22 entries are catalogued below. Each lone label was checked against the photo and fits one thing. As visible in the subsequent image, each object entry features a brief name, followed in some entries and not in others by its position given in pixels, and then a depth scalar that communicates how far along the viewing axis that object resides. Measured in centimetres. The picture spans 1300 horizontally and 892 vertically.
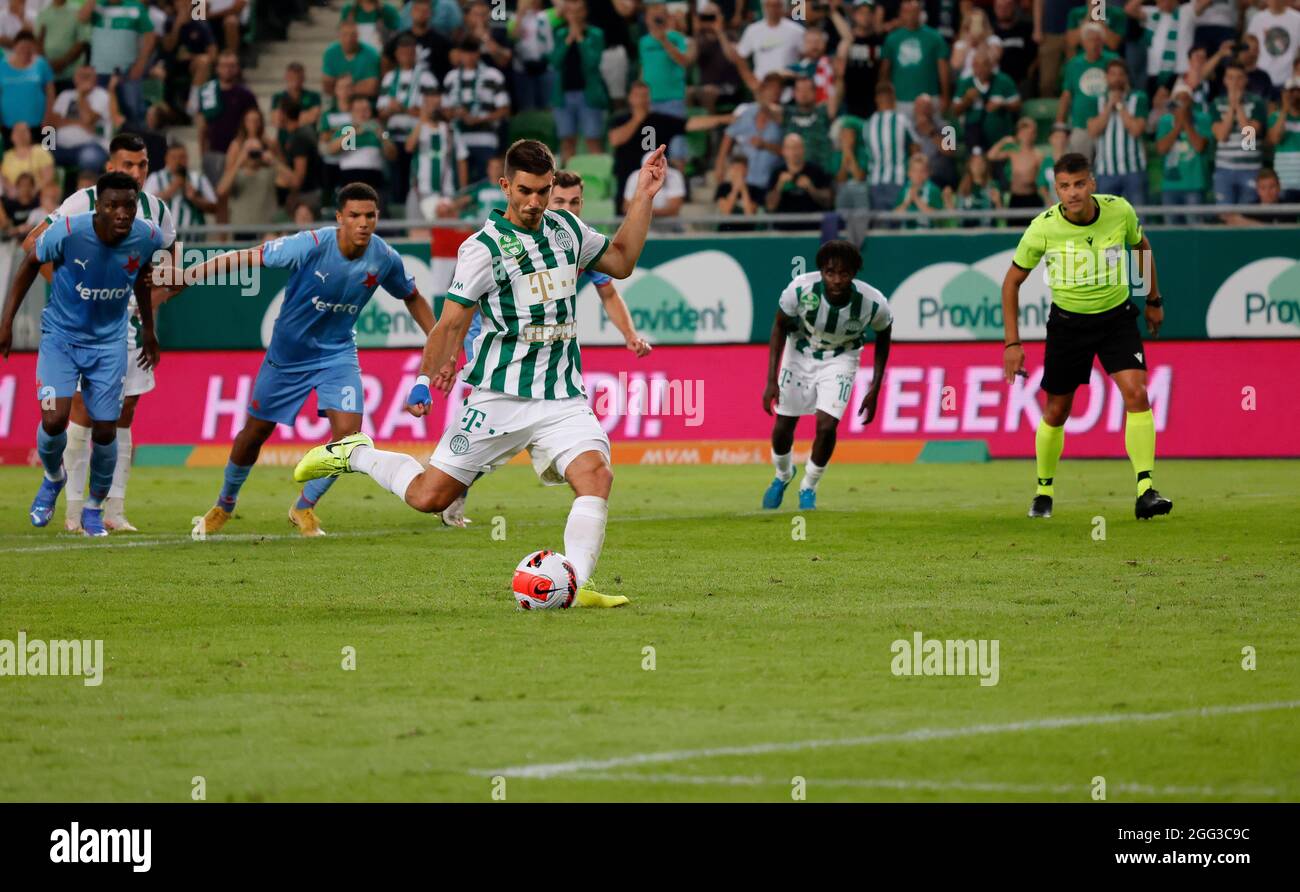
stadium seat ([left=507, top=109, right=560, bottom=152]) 2431
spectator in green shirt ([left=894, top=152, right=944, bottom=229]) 2192
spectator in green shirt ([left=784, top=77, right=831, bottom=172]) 2212
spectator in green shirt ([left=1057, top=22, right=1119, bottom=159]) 2186
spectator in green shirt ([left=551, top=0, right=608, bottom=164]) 2389
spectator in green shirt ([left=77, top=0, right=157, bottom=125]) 2575
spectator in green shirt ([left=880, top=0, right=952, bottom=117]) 2270
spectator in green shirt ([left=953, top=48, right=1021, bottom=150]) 2242
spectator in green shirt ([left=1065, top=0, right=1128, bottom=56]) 2270
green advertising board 2019
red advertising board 1997
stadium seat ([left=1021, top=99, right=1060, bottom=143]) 2316
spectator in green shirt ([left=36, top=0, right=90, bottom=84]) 2581
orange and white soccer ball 937
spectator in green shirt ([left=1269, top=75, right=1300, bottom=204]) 2100
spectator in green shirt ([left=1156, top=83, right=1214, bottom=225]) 2152
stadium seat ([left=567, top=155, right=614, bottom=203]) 2339
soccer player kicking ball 945
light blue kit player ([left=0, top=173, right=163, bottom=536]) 1336
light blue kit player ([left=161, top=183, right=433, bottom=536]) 1330
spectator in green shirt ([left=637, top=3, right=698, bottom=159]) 2344
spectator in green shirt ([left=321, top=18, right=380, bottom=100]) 2488
